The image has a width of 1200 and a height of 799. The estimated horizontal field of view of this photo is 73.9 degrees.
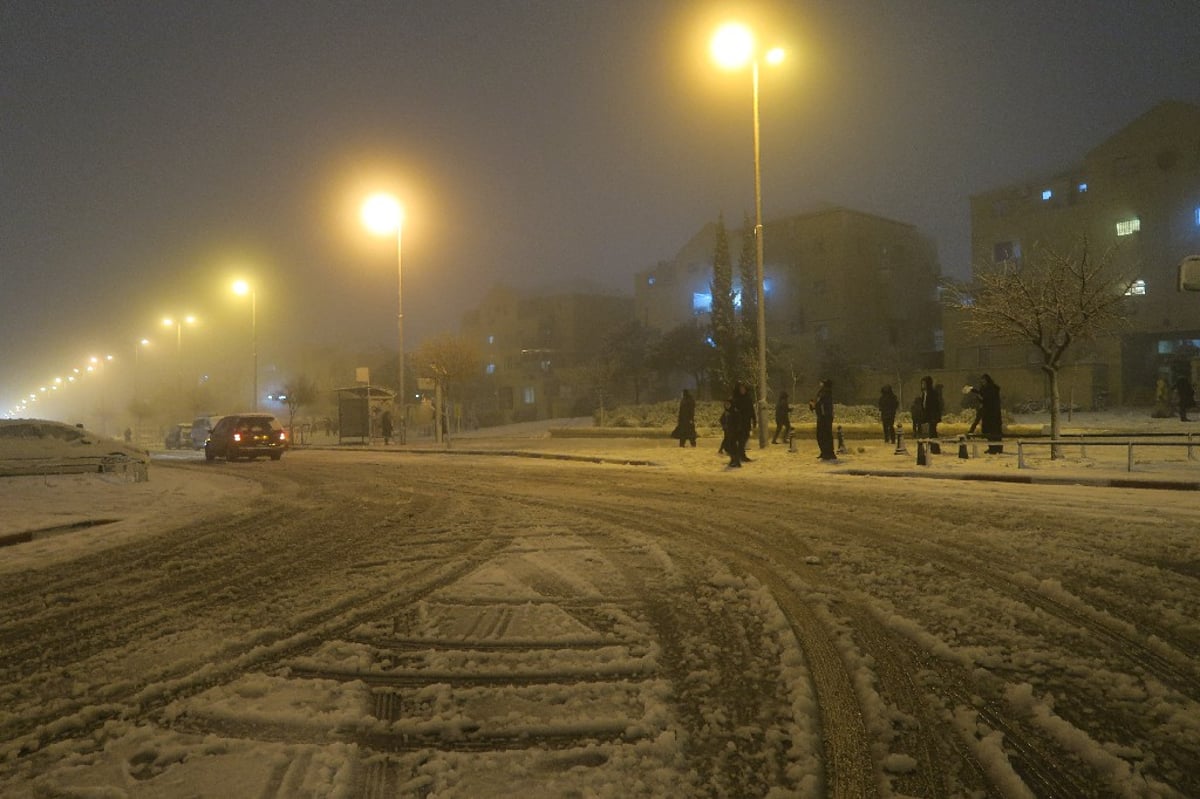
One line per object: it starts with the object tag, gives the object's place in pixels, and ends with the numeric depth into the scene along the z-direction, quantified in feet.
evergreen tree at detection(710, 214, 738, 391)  129.80
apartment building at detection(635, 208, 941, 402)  166.50
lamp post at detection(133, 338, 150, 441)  200.54
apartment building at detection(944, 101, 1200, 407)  120.98
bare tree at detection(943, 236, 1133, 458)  52.54
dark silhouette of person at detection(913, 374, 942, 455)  56.80
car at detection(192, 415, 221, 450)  108.47
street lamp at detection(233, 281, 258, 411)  133.90
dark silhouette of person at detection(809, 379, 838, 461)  52.90
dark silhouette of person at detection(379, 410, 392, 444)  112.47
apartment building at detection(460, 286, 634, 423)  197.36
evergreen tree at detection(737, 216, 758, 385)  122.21
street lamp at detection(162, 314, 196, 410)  176.91
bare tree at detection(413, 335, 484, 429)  132.74
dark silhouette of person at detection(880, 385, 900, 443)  68.64
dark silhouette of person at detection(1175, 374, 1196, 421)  80.59
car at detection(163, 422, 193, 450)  129.70
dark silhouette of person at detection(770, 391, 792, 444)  72.23
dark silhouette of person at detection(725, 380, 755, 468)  53.26
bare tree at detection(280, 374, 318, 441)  155.94
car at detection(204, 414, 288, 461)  81.30
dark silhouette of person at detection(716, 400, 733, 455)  54.20
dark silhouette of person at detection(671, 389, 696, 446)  72.08
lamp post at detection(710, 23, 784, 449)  59.16
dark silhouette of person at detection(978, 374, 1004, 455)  51.65
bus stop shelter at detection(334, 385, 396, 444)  111.42
